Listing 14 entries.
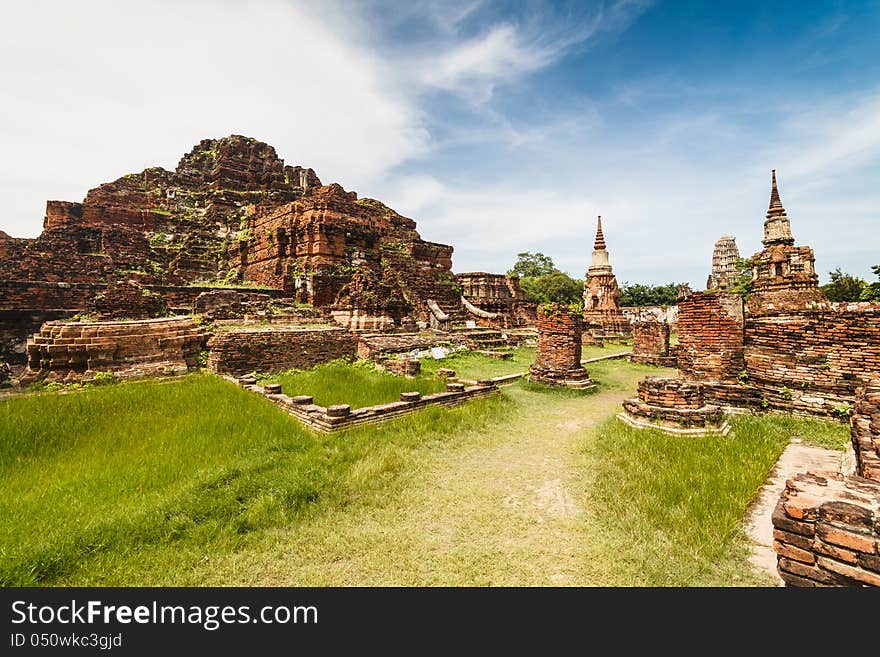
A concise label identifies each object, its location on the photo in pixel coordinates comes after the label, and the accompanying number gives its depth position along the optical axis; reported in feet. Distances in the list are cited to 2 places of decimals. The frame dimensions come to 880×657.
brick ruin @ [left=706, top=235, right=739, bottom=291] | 108.68
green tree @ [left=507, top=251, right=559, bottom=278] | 210.38
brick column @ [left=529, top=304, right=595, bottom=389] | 34.24
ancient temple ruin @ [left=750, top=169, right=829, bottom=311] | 45.52
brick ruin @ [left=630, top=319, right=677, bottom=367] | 49.16
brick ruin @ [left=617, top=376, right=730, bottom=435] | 19.95
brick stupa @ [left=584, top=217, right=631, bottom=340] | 86.43
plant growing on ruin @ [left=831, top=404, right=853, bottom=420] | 19.52
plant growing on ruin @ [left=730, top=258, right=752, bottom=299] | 96.51
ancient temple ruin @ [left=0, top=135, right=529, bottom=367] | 42.02
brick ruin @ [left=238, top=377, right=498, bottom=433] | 19.80
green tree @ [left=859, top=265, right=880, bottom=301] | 41.47
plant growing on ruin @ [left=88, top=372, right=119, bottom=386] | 25.51
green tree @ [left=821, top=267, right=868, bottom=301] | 87.92
